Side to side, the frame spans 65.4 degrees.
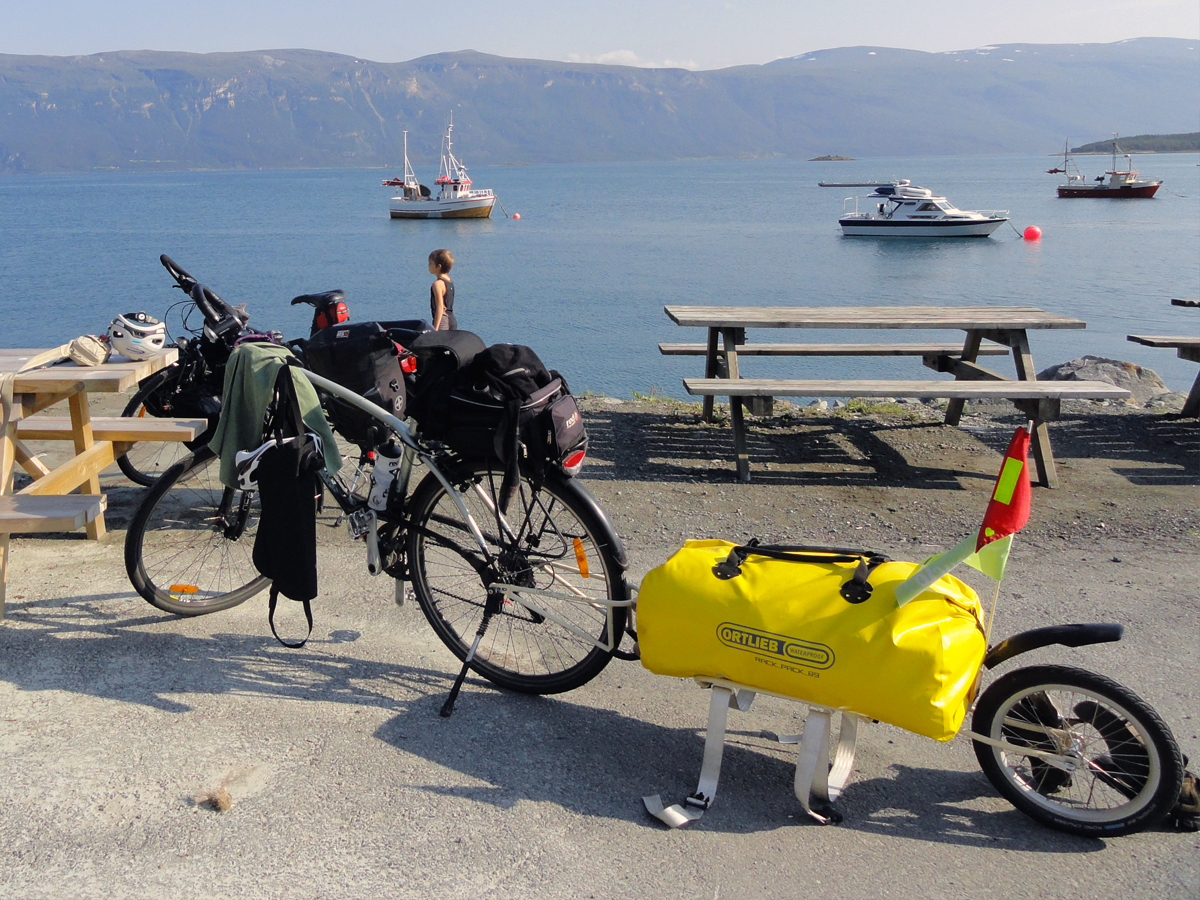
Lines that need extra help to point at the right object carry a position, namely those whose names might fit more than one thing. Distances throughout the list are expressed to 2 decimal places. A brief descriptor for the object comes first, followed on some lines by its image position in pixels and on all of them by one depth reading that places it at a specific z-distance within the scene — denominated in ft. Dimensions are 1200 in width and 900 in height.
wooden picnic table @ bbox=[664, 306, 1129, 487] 21.21
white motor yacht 177.88
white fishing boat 228.63
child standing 26.89
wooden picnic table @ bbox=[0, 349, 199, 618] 12.94
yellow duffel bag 8.54
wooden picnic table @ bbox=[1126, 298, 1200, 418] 25.97
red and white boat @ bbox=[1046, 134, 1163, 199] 270.07
